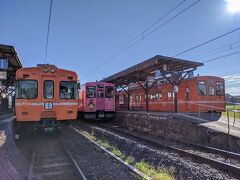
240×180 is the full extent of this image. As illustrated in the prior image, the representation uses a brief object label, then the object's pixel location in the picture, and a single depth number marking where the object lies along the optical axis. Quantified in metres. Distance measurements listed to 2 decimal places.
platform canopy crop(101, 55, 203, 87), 10.89
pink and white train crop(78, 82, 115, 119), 14.42
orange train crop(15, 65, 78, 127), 7.26
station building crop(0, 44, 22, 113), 9.16
